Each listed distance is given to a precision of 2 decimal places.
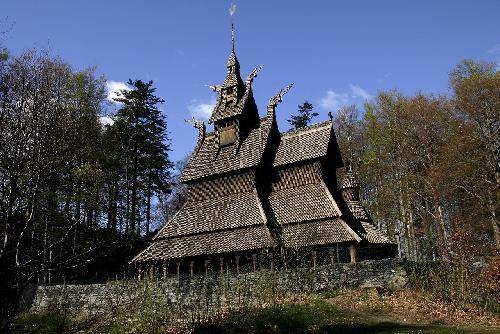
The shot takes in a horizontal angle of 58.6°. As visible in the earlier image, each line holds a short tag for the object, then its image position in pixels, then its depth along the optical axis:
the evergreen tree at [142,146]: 40.91
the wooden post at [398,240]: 37.09
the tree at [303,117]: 50.66
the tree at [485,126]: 29.55
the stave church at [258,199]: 24.48
